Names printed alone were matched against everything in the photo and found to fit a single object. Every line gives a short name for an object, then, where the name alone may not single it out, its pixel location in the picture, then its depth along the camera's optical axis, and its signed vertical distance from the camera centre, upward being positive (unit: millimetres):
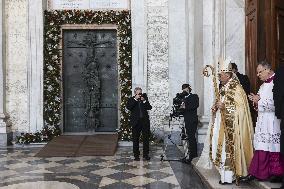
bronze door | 13242 +338
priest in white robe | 5758 -611
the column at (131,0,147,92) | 12609 +1336
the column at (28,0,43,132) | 12672 +603
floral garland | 12672 +1162
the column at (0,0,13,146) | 12178 +181
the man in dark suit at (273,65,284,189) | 5352 -74
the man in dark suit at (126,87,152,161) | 9414 -636
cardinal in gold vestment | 6195 -600
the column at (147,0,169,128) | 12633 +948
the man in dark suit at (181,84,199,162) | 8766 -579
